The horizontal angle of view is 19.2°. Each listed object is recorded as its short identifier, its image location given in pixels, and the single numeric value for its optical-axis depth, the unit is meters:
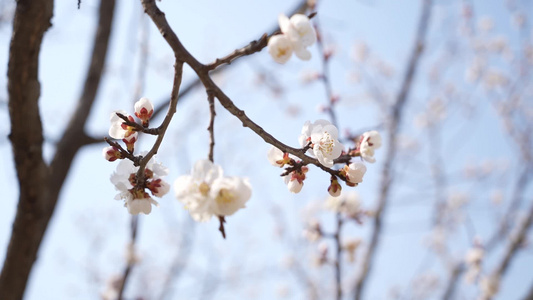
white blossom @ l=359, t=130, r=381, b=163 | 1.12
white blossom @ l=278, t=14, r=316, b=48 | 1.05
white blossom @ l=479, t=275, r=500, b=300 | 2.98
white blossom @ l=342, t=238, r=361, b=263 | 2.17
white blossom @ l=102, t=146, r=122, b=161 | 1.07
